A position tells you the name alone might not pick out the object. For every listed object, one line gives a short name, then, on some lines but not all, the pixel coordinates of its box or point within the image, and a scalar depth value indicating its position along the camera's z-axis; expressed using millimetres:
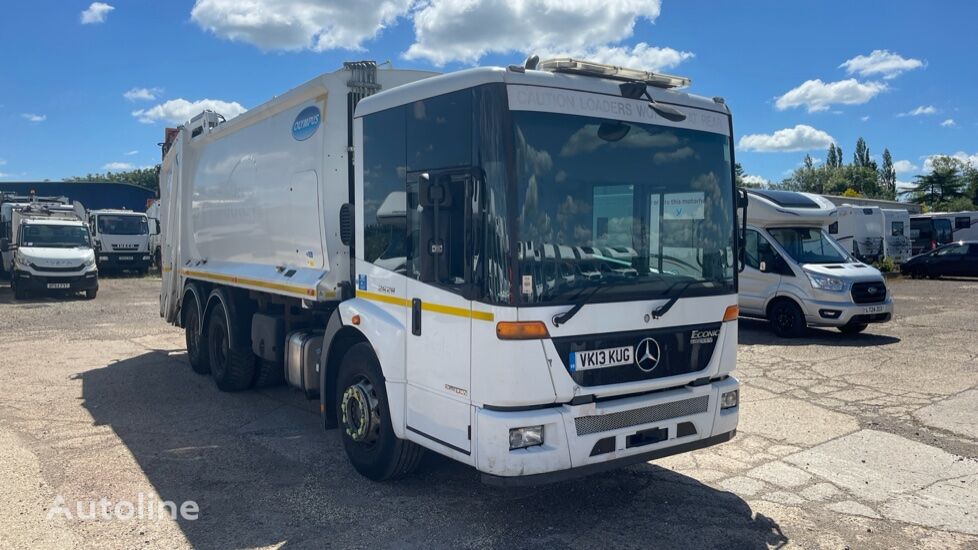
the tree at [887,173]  100881
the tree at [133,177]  84444
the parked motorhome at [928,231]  36562
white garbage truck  4348
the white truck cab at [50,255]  20094
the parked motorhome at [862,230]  26531
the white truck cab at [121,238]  27484
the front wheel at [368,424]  5391
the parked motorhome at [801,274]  12641
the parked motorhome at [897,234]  31084
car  27953
